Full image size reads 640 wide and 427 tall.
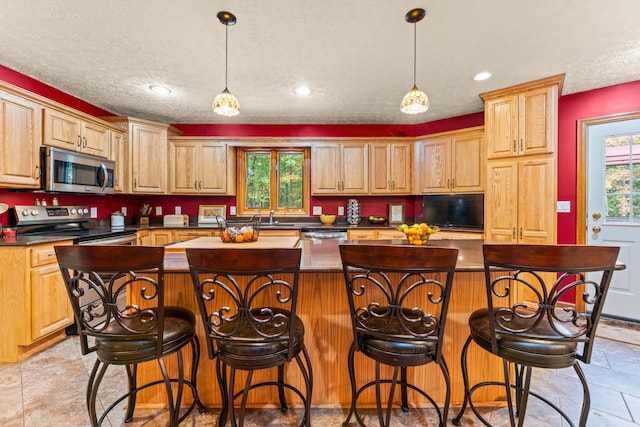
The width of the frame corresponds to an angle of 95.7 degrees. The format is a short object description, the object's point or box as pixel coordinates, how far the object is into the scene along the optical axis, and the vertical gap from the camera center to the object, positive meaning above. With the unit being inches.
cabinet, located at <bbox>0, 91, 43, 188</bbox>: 95.4 +24.6
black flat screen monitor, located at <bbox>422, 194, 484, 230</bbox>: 141.5 +1.5
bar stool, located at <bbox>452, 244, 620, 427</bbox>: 43.0 -19.1
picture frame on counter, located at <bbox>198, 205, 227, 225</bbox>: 177.2 +1.5
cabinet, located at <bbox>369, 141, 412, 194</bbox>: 165.5 +26.2
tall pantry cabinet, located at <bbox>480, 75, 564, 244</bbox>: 114.3 +21.4
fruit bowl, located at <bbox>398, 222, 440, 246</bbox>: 74.9 -5.2
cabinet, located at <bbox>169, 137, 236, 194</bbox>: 164.9 +26.2
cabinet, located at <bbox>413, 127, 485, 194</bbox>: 142.4 +26.4
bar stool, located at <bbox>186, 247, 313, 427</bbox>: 43.8 -20.1
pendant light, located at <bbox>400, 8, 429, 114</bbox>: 78.3 +32.1
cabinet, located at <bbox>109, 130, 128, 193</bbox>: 141.9 +27.5
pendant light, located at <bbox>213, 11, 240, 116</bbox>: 80.0 +32.0
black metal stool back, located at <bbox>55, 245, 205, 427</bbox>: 44.8 -20.5
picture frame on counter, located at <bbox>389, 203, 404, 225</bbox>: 178.4 -0.1
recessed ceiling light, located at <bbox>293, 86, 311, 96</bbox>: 124.6 +53.6
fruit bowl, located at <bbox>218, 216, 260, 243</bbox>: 81.4 -6.0
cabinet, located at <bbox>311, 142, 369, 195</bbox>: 166.4 +26.4
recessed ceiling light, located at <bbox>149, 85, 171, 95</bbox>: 123.5 +53.4
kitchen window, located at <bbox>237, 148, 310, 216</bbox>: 180.4 +19.2
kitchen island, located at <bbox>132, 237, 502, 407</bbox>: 65.6 -31.3
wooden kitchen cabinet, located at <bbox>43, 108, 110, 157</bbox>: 109.4 +33.0
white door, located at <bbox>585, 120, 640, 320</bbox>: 116.2 +5.2
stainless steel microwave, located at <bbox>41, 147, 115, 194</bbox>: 108.3 +16.6
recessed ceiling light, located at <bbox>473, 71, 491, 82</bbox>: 111.2 +53.7
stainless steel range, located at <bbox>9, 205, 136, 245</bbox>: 107.6 -5.0
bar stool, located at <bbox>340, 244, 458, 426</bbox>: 44.8 -19.7
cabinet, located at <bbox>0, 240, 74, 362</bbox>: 87.7 -26.9
